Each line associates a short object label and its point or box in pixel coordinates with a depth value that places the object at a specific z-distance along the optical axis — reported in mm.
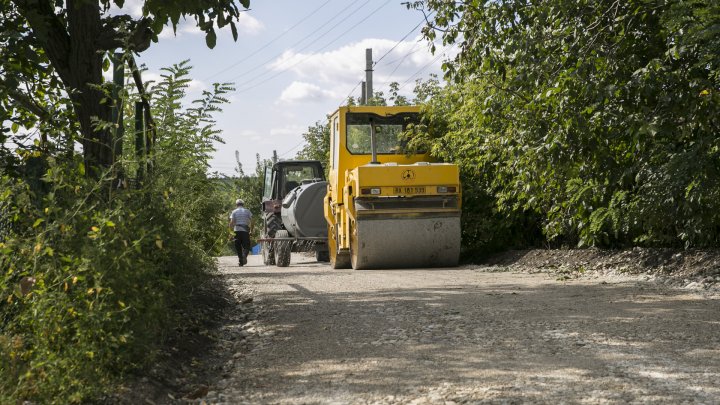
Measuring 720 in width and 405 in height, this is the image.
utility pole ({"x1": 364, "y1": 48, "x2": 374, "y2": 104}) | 36312
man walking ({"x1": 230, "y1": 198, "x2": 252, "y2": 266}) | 24672
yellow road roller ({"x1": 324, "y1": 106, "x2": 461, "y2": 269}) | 17688
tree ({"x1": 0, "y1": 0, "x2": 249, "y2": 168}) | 10047
